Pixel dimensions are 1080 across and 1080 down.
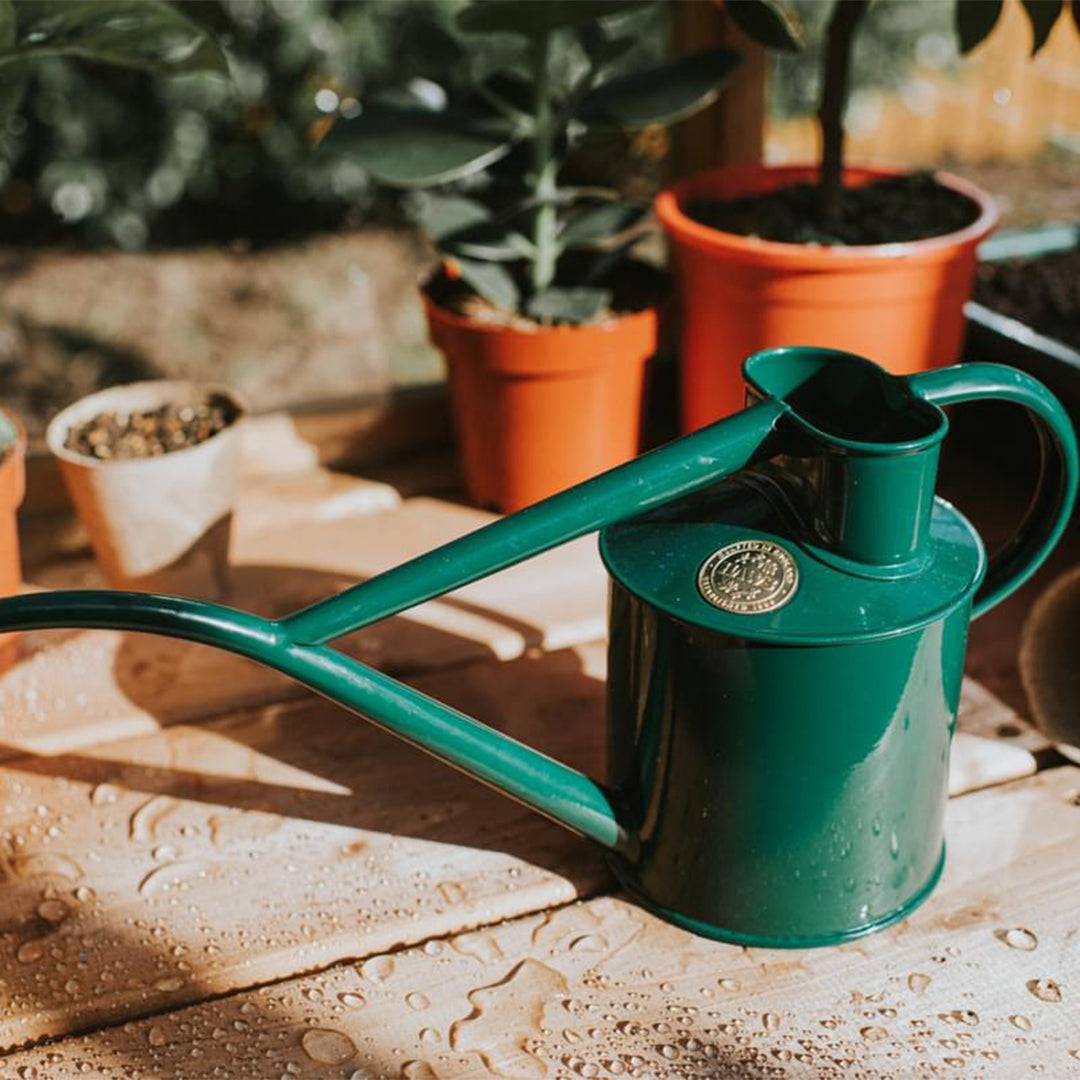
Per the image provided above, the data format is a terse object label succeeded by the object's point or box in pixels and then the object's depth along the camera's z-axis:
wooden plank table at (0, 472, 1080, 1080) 0.77
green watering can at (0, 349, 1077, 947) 0.73
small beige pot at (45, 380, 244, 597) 1.09
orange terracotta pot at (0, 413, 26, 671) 1.05
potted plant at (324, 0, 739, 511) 1.21
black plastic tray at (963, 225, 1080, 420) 1.19
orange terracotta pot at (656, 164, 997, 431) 1.16
